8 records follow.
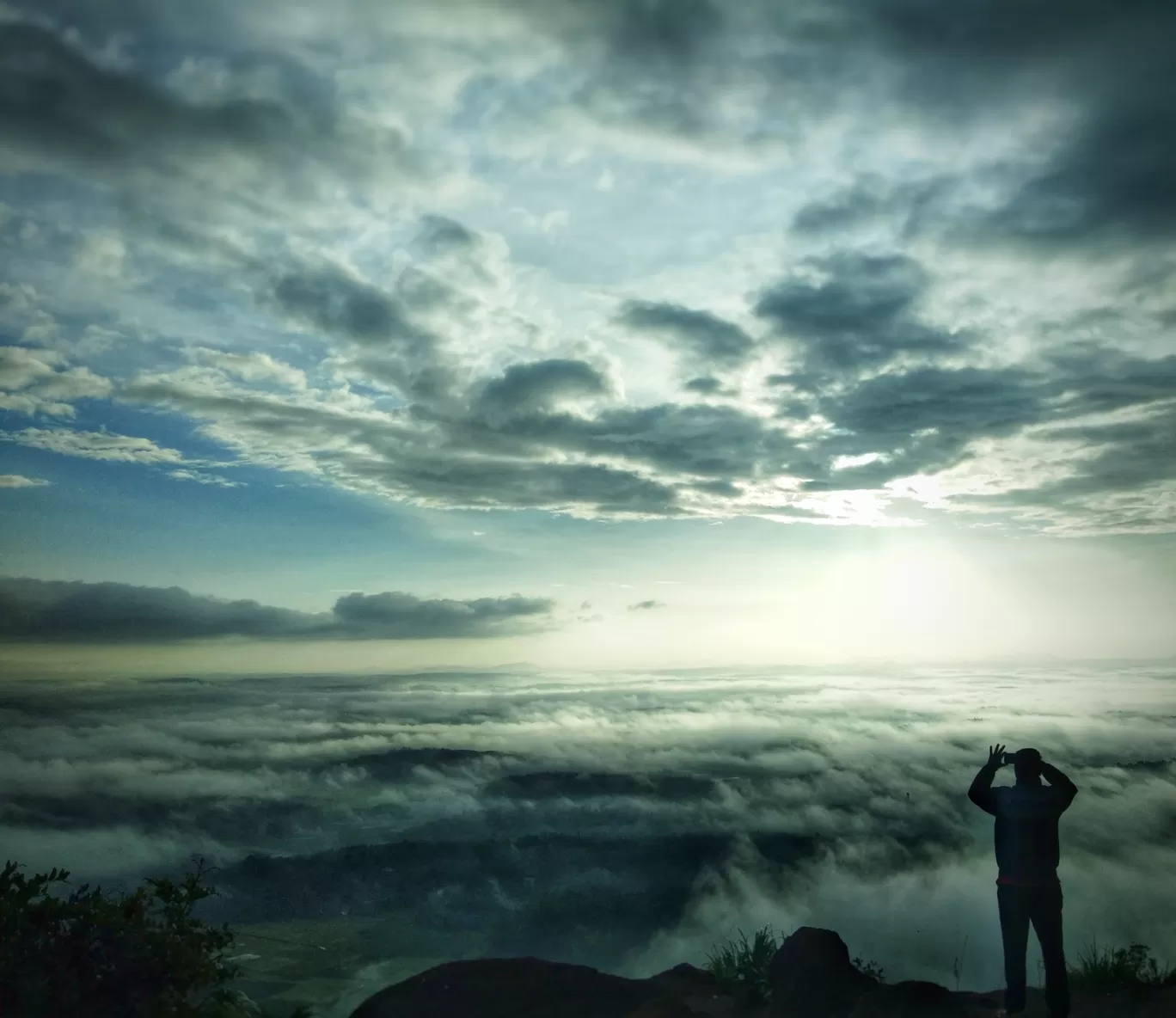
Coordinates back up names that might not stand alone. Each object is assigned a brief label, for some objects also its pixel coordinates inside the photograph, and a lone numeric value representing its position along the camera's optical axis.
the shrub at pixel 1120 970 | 12.77
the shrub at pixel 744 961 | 14.77
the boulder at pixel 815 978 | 13.14
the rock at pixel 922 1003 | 12.52
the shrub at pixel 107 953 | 9.86
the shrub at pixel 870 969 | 14.15
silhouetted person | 10.41
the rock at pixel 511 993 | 13.89
